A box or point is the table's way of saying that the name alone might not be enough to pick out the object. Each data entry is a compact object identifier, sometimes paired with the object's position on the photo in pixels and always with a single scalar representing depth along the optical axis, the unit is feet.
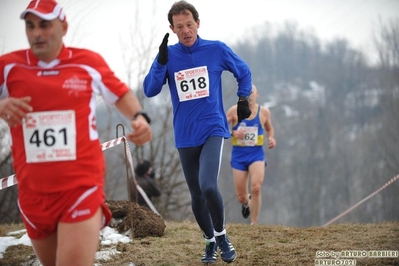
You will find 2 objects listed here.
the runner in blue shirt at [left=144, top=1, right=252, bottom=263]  40.91
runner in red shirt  25.66
